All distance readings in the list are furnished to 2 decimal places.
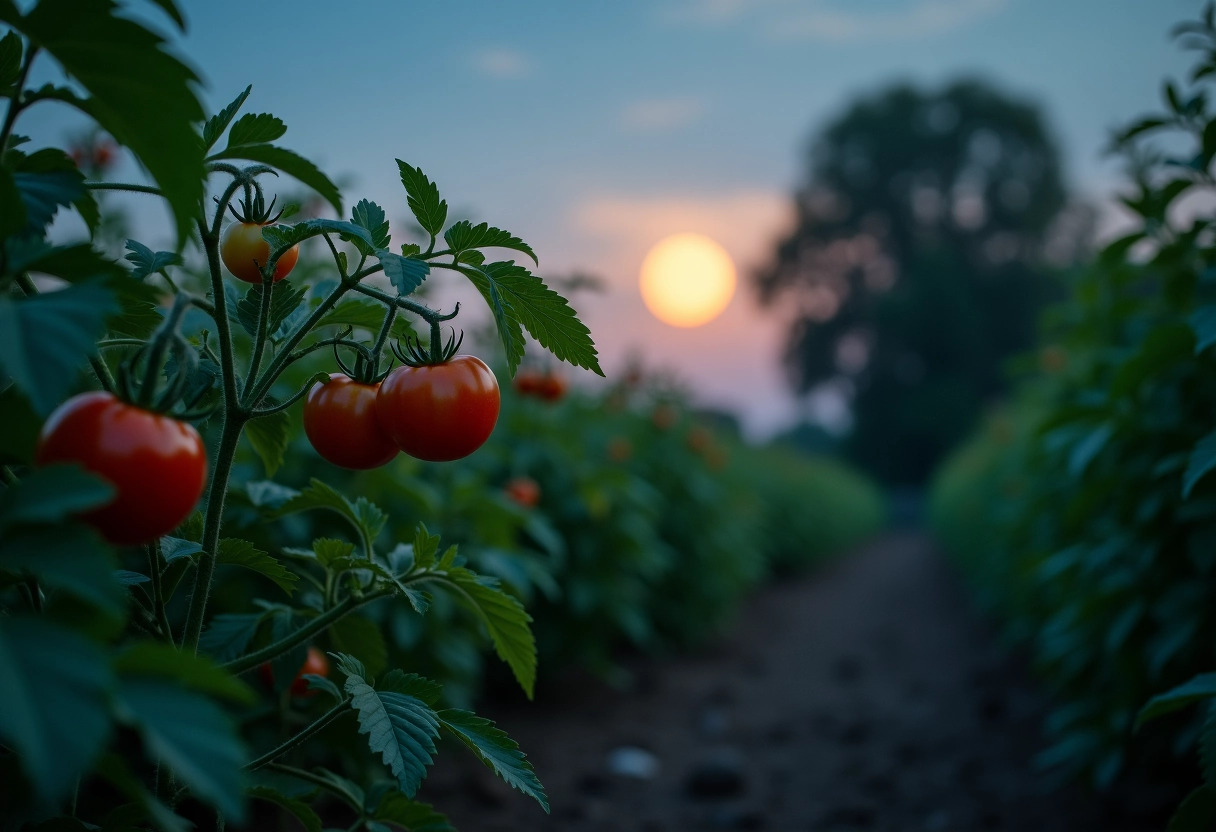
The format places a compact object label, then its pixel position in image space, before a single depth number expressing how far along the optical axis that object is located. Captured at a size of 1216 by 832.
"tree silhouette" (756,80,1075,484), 33.53
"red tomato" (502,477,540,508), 3.57
